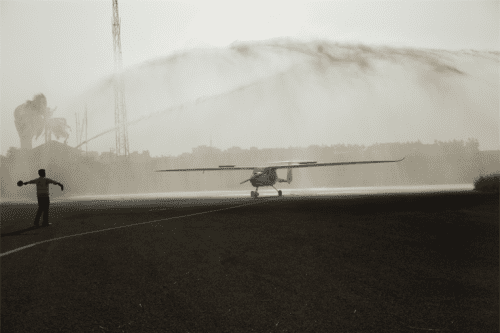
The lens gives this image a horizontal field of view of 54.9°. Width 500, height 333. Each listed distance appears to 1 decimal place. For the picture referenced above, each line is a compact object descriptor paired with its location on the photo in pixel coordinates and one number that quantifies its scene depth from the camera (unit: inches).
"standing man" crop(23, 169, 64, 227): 831.7
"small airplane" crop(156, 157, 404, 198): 2022.6
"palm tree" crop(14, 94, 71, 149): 4548.7
